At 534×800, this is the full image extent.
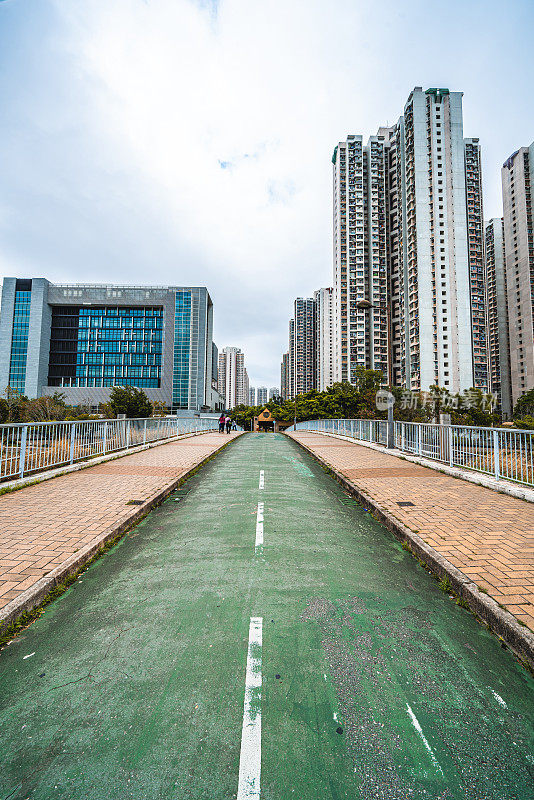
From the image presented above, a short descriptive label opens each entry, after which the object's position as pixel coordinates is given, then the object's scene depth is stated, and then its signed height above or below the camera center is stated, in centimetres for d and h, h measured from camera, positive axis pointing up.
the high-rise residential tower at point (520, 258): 10036 +4840
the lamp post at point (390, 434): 1510 -55
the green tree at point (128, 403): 5122 +200
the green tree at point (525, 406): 6788 +334
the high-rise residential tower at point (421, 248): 8438 +4467
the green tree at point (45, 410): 3803 +66
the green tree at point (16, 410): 3974 +66
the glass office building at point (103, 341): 9544 +2053
